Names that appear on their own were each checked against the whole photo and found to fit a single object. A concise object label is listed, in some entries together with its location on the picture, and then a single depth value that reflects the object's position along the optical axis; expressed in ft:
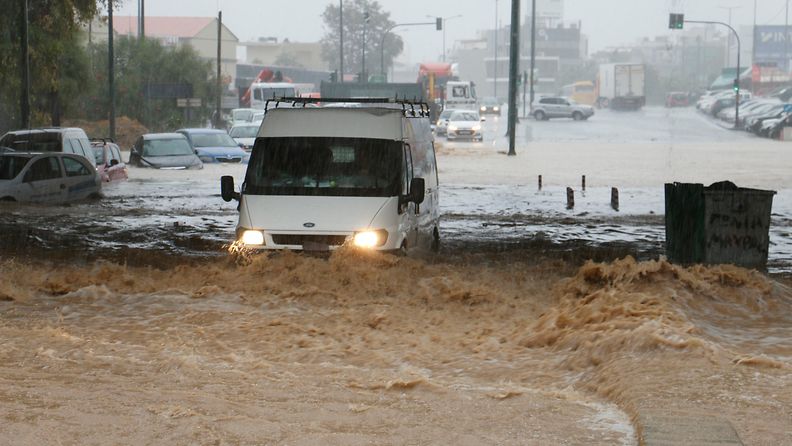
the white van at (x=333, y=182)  42.73
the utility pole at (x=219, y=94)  197.66
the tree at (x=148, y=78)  199.57
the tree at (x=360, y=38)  492.13
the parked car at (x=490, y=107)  303.07
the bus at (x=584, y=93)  419.95
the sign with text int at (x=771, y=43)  517.96
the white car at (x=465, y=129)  194.08
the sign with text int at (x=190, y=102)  175.94
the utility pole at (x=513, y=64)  146.51
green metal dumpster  46.88
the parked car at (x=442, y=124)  213.05
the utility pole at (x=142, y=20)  212.93
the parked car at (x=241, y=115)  189.88
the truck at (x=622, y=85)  320.09
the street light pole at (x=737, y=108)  237.86
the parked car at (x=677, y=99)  378.12
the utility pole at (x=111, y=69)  147.64
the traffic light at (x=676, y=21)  206.59
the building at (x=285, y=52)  594.24
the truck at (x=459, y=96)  264.52
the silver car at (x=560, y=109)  275.59
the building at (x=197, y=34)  421.05
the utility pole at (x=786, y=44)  500.90
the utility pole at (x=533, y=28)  262.94
